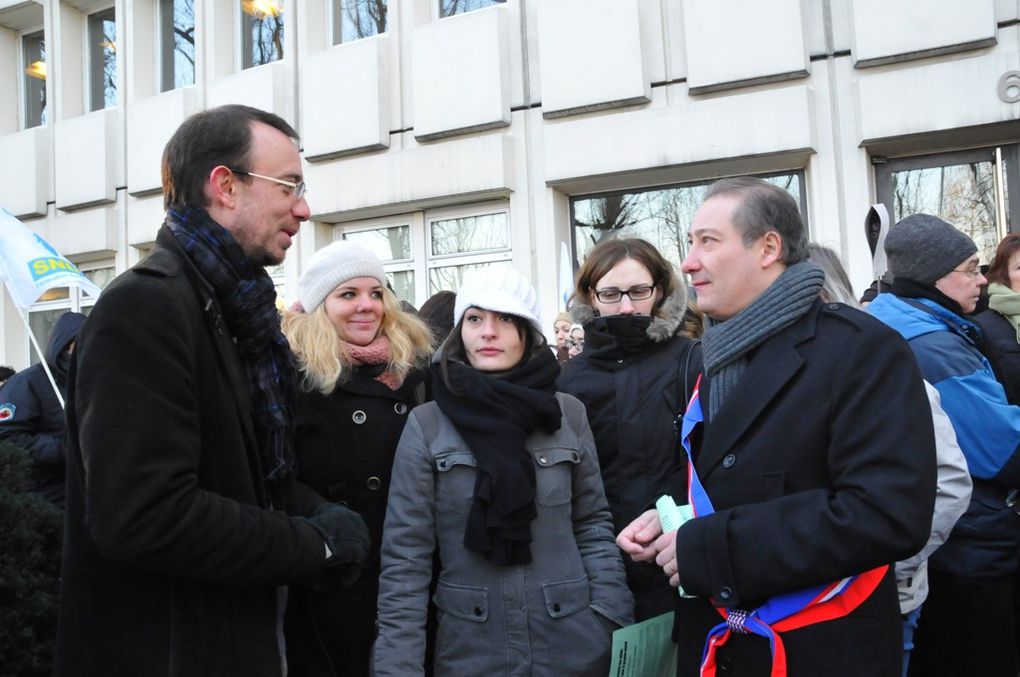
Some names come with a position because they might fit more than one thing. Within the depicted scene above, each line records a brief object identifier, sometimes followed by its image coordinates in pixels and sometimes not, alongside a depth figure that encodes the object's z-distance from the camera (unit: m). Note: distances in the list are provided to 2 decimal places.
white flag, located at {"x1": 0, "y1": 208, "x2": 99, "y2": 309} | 5.18
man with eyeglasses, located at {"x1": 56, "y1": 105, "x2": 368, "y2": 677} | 1.60
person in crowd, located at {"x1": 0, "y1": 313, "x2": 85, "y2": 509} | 4.60
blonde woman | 2.68
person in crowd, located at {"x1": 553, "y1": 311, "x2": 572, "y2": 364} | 6.66
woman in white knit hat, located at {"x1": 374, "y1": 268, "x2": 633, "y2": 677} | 2.42
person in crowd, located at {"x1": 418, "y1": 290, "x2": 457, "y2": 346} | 4.15
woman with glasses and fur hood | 2.92
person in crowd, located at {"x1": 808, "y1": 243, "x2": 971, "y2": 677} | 2.60
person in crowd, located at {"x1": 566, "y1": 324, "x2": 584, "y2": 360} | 5.77
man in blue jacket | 3.05
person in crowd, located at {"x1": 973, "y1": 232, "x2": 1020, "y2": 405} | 3.91
